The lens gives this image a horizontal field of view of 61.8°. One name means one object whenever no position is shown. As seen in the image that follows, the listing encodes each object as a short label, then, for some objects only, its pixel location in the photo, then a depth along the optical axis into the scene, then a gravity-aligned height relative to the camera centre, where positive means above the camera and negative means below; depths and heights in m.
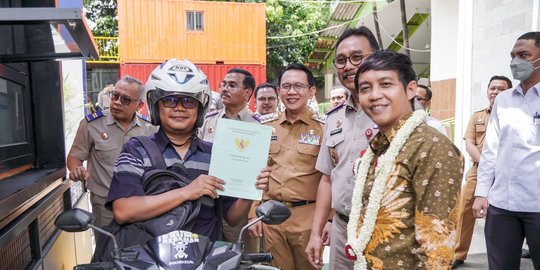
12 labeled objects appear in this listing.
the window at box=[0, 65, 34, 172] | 3.15 -0.09
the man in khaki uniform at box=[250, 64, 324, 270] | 3.40 -0.48
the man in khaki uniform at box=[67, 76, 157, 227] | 4.17 -0.30
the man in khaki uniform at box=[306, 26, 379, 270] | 2.67 -0.22
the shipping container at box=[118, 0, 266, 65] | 15.83 +2.73
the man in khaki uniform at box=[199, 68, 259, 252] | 4.45 +0.10
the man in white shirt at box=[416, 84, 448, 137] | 5.09 +0.14
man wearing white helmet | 1.91 -0.24
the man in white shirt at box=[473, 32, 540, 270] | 3.04 -0.45
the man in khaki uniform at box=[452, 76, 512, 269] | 4.73 -0.59
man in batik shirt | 1.67 -0.30
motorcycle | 1.67 -0.56
